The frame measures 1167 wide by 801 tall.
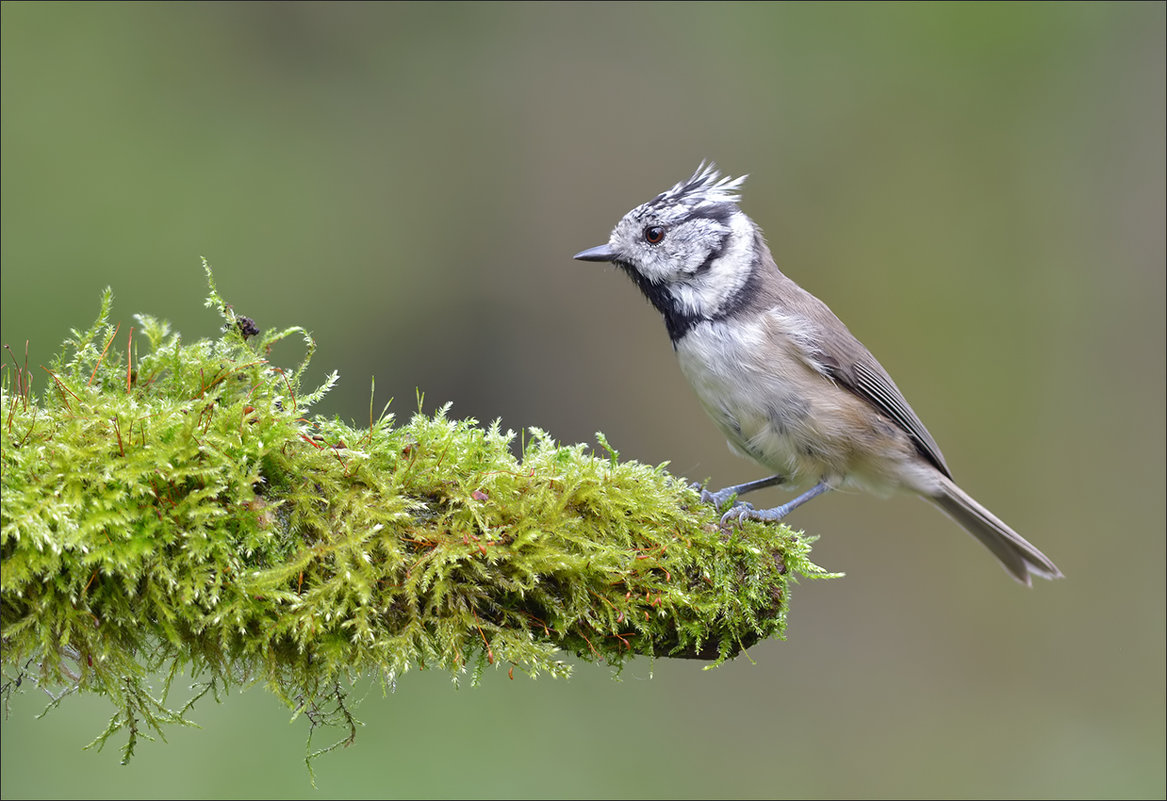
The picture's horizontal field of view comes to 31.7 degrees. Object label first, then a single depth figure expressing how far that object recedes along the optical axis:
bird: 7.57
